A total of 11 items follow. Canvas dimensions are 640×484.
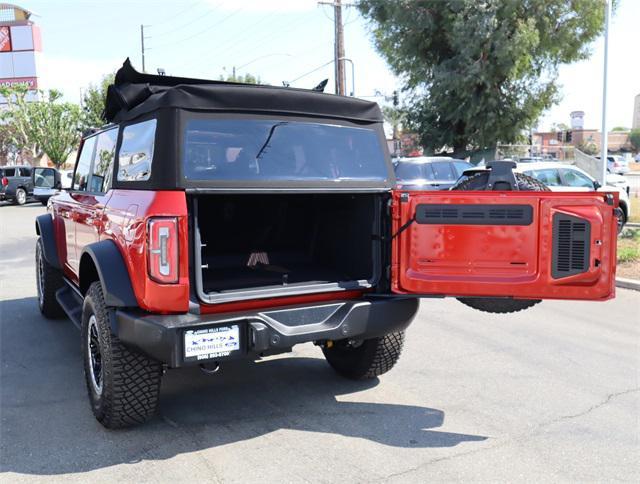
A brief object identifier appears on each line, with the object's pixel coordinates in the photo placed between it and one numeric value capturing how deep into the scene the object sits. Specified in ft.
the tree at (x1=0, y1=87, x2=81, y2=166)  125.39
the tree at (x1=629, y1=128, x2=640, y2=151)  318.32
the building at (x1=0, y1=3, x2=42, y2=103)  185.26
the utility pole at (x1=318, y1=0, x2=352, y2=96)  73.87
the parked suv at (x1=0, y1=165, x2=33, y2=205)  80.07
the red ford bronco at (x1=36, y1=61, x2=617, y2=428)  11.50
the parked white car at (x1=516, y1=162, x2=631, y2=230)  41.50
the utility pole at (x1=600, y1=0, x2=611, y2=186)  44.04
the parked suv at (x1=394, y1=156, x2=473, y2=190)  43.70
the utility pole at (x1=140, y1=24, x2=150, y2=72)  168.14
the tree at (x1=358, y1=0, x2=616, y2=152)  70.85
